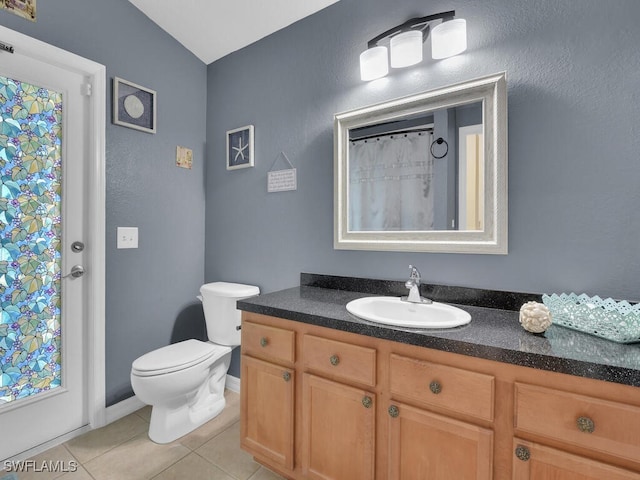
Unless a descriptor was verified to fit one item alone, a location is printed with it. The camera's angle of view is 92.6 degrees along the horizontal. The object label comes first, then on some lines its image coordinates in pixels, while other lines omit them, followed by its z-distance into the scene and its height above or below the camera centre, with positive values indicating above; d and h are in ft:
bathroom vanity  2.53 -1.61
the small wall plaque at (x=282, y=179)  6.35 +1.30
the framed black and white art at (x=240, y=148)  6.97 +2.17
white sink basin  3.52 -0.97
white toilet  5.29 -2.38
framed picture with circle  6.13 +2.83
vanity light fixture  4.42 +3.02
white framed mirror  4.34 +1.09
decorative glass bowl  2.93 -0.79
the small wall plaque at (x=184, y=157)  7.29 +2.04
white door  4.97 -0.15
